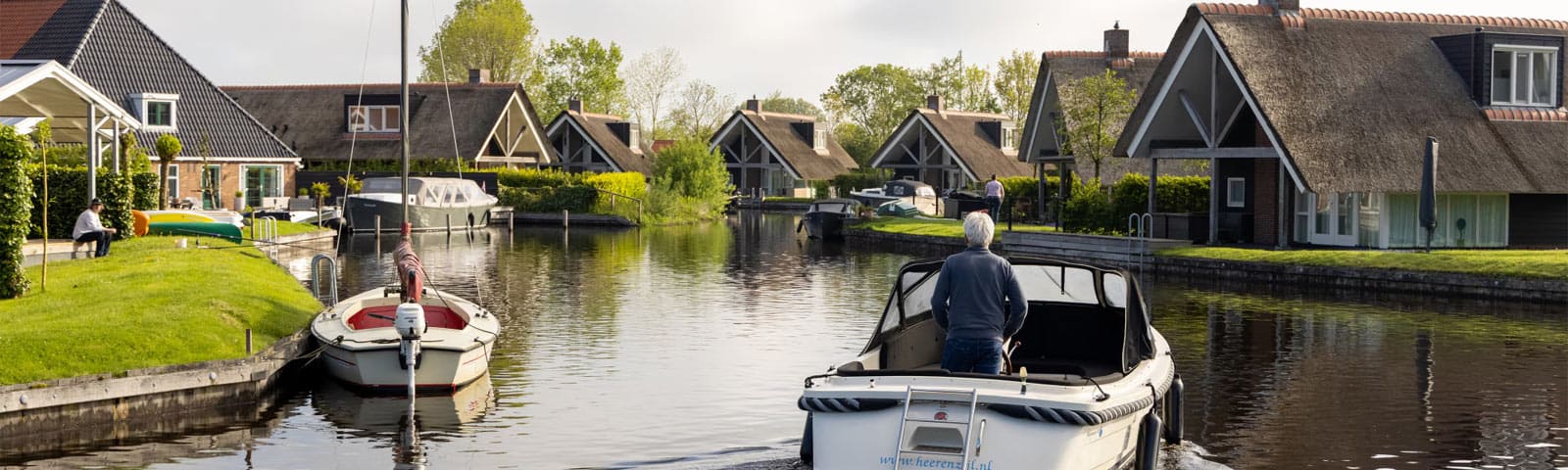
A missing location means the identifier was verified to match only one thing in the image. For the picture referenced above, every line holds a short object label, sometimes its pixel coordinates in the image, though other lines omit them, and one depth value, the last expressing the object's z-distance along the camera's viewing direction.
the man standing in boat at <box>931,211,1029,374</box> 11.98
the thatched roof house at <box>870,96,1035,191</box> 84.50
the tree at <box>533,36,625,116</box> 111.81
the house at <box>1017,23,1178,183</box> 55.91
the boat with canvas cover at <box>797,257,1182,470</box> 10.94
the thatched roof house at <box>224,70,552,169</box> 75.06
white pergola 30.72
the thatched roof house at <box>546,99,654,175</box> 91.56
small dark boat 55.53
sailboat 17.61
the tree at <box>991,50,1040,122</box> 110.25
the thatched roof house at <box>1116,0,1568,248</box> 37.12
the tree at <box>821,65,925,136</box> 125.19
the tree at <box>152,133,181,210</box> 44.56
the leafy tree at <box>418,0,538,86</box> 109.62
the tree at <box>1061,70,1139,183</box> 50.06
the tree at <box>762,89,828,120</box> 164.25
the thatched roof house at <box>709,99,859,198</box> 93.94
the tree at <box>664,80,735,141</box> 131.00
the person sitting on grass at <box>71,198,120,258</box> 29.47
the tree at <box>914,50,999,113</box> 124.81
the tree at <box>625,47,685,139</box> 124.50
